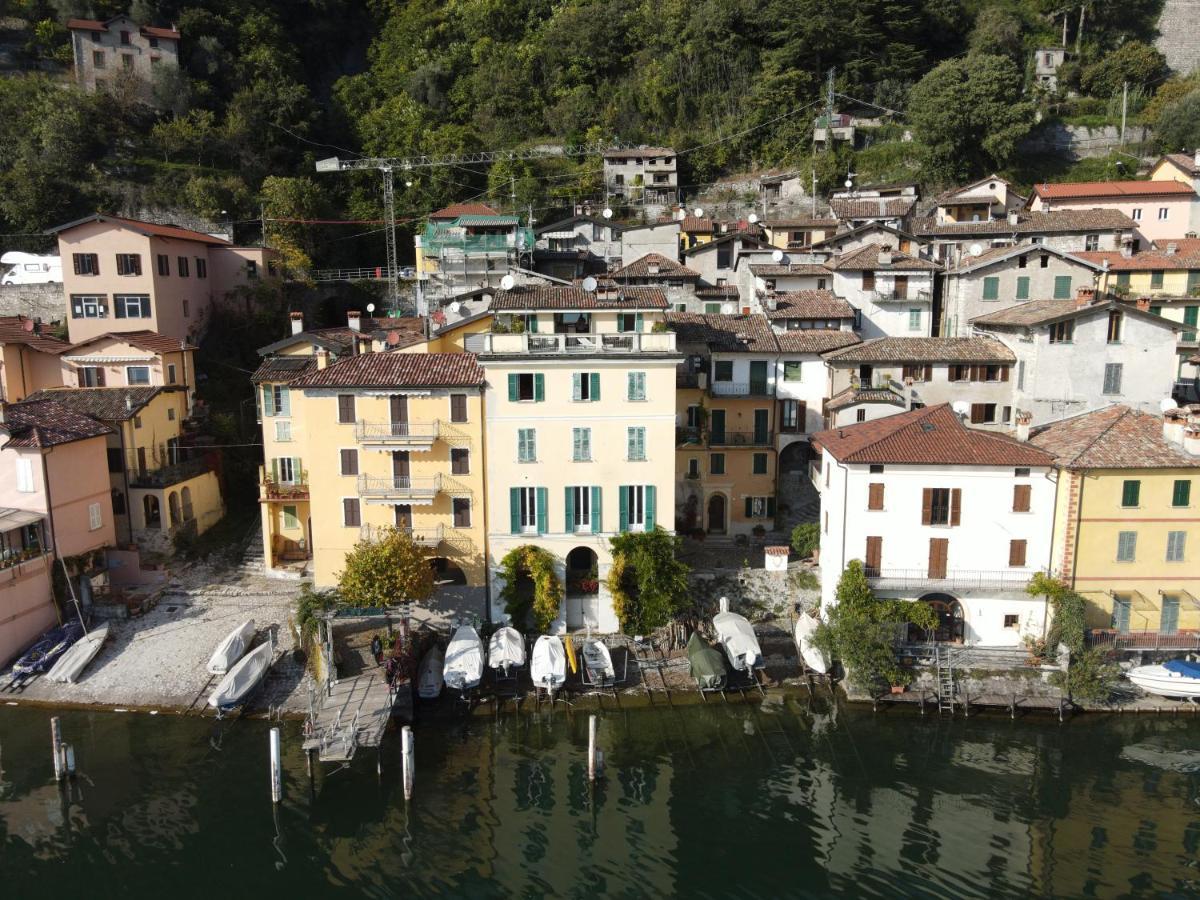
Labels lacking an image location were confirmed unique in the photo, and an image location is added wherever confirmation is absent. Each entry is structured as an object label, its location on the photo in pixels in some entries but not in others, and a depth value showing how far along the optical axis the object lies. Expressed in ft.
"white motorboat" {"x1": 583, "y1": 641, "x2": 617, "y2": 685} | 95.25
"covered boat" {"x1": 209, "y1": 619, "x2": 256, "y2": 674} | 94.58
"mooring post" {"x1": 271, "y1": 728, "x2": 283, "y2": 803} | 76.28
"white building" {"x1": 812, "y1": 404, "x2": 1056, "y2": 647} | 95.45
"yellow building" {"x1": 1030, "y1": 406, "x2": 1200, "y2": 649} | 92.94
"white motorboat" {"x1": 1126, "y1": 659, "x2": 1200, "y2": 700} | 89.56
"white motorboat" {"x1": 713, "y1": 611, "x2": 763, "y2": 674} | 95.14
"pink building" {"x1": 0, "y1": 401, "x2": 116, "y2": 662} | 99.71
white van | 161.31
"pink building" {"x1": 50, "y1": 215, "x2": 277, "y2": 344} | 140.56
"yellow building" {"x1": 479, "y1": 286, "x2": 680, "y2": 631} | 99.04
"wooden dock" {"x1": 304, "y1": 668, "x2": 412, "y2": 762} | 80.18
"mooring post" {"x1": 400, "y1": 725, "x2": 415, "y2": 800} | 77.36
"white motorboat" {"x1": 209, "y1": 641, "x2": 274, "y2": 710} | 88.84
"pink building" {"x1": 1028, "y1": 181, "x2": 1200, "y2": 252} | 181.88
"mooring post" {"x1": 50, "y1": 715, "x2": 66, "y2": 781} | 79.82
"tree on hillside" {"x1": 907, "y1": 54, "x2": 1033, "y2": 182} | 209.46
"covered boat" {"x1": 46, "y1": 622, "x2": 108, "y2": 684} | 95.35
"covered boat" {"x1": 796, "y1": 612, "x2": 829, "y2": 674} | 95.45
